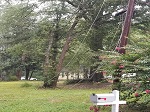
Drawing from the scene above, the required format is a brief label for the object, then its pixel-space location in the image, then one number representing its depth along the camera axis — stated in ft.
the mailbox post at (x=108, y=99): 8.85
